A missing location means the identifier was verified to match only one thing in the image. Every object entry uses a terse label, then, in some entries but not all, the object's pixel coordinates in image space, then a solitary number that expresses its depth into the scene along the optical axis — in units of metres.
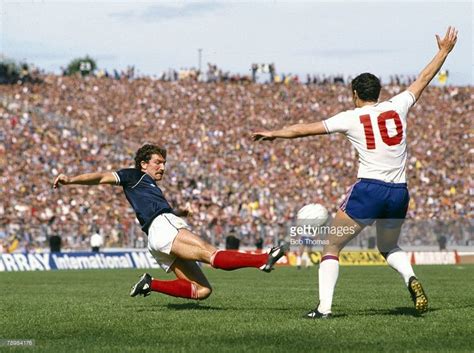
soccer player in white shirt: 9.71
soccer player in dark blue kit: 10.65
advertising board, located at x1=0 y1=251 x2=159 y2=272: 35.50
